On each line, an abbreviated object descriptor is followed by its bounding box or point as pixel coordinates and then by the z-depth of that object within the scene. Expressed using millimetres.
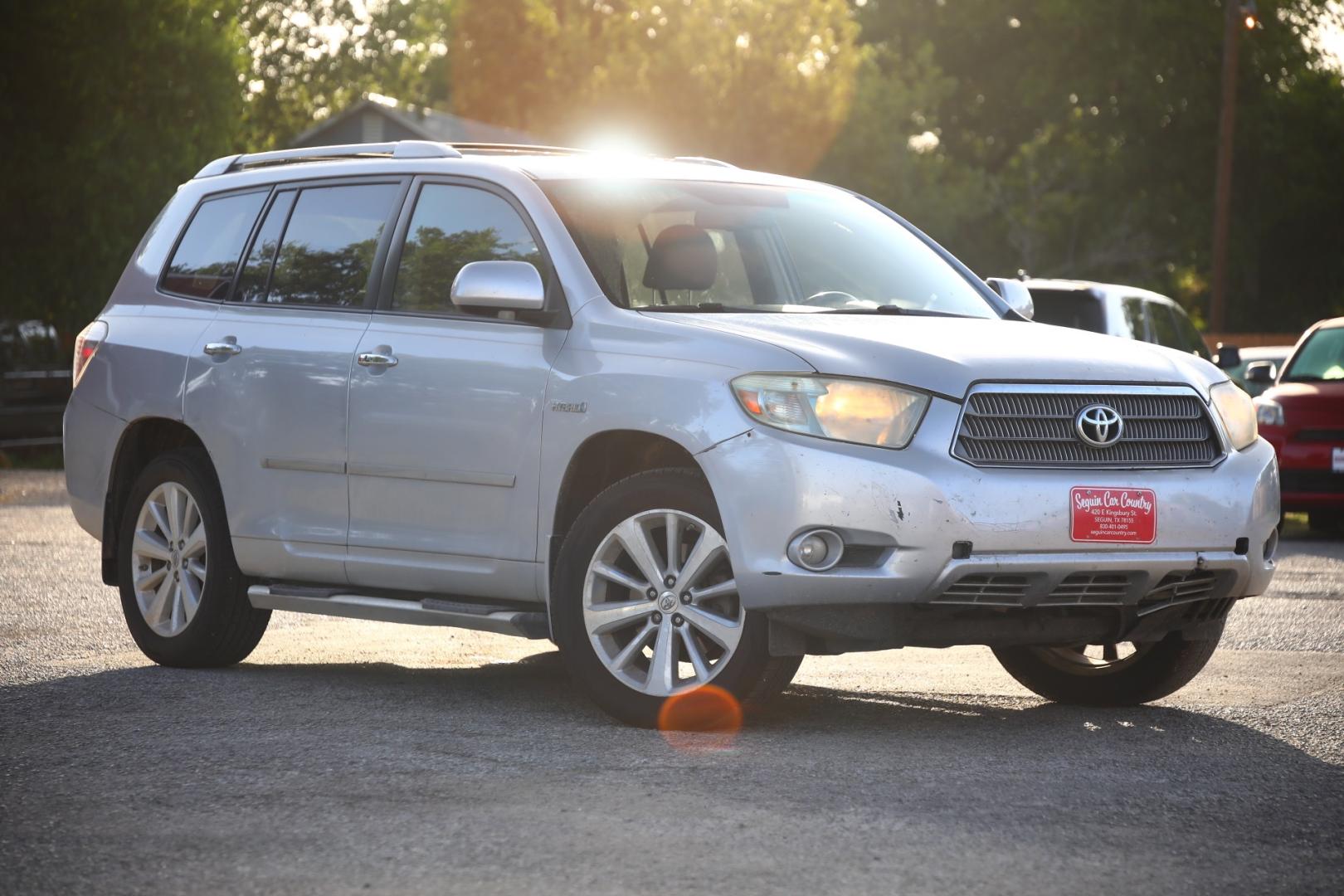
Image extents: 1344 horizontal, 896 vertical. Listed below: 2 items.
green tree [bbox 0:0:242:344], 27266
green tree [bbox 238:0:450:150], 51031
